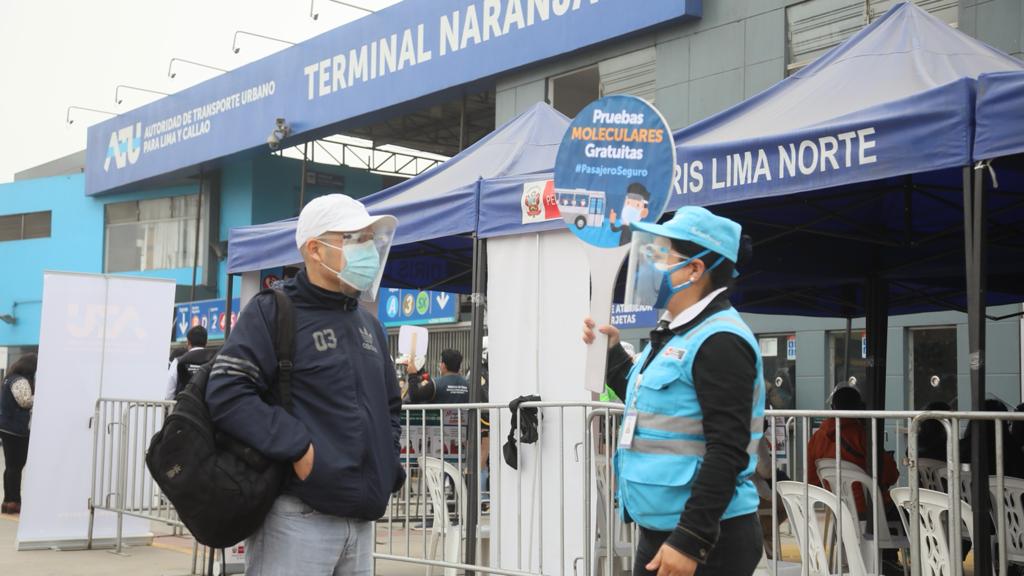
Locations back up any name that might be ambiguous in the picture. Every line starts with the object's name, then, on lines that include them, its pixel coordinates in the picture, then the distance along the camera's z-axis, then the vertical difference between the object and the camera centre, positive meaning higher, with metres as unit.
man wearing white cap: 3.59 -0.11
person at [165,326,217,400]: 10.80 +0.08
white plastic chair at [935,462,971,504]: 7.11 -0.62
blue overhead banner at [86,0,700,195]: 18.22 +6.08
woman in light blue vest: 3.18 -0.09
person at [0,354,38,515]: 12.31 -0.43
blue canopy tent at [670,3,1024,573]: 5.47 +1.28
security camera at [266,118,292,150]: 24.42 +5.27
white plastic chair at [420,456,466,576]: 7.60 -0.89
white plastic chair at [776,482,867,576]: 5.57 -0.73
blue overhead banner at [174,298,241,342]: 28.50 +1.44
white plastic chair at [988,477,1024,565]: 6.49 -0.75
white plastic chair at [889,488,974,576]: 5.46 -0.71
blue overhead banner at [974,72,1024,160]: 5.13 +1.27
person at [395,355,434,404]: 10.83 -0.08
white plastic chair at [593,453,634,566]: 6.91 -0.94
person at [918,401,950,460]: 7.66 -0.39
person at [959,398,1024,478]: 7.55 -0.49
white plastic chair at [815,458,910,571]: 6.65 -0.64
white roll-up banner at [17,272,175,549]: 10.05 -0.11
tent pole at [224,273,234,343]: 9.03 +0.65
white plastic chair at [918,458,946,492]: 7.59 -0.60
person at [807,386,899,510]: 7.88 -0.46
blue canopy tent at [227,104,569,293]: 7.91 +1.30
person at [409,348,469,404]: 10.51 -0.10
